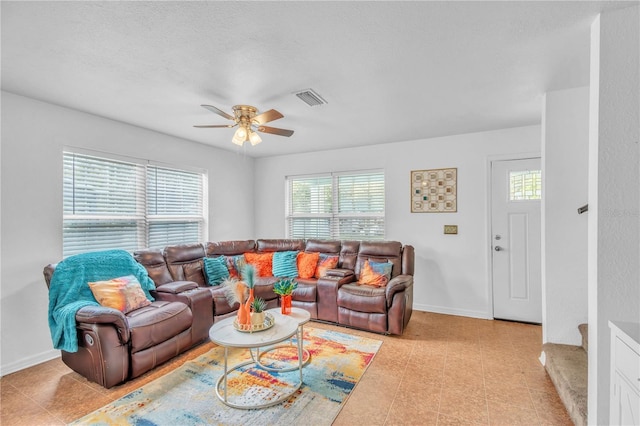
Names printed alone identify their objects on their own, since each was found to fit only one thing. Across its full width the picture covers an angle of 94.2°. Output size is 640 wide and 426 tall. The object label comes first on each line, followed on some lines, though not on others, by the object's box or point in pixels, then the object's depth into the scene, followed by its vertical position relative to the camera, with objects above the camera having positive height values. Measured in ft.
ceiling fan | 8.69 +2.70
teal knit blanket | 7.74 -2.06
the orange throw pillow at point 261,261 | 14.15 -2.36
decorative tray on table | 7.48 -2.90
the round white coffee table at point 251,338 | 6.85 -3.02
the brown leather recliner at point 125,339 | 7.56 -3.46
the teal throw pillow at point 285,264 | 13.88 -2.44
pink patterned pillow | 8.79 -2.46
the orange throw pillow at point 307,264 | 13.84 -2.42
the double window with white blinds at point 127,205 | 10.27 +0.34
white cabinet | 4.18 -2.45
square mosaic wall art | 13.47 +1.01
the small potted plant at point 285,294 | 9.00 -2.47
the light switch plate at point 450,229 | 13.38 -0.76
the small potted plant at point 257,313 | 7.57 -2.58
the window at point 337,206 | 15.39 +0.36
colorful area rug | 6.49 -4.49
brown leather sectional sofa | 7.68 -3.10
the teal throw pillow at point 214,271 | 12.62 -2.50
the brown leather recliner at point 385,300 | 10.87 -3.32
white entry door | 12.07 -1.14
